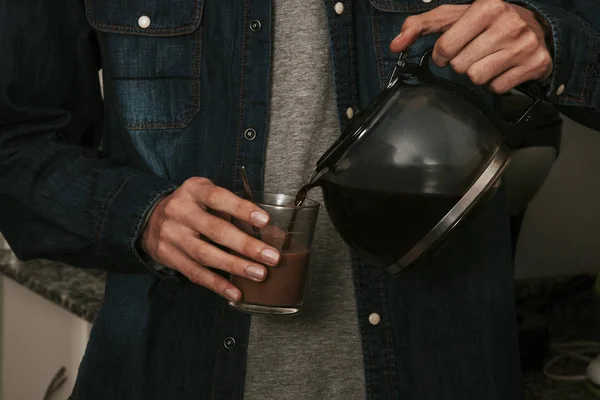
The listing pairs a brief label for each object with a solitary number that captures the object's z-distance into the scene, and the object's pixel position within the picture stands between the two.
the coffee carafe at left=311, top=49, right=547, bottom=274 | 1.38
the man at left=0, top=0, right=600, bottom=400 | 1.56
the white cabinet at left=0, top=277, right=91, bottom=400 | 2.18
